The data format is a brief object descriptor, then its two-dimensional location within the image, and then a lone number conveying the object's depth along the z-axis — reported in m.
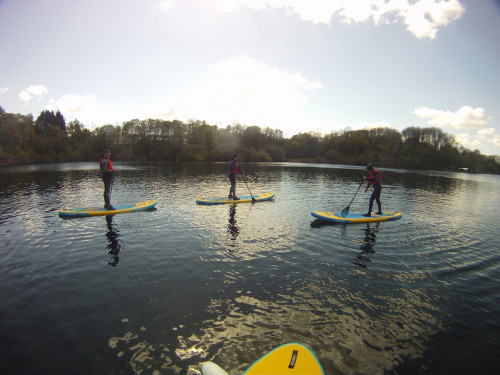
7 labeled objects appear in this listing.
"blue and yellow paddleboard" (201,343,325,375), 3.93
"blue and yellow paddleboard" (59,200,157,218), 14.09
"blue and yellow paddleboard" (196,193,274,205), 17.93
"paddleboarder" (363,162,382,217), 14.38
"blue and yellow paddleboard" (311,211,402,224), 13.73
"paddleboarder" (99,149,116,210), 14.31
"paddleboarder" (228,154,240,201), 17.82
